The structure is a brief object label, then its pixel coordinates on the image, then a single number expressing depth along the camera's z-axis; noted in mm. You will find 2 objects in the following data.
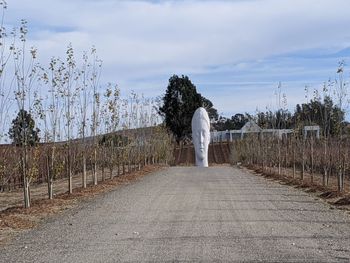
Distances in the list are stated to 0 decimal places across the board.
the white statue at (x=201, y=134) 48469
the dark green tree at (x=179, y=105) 79312
